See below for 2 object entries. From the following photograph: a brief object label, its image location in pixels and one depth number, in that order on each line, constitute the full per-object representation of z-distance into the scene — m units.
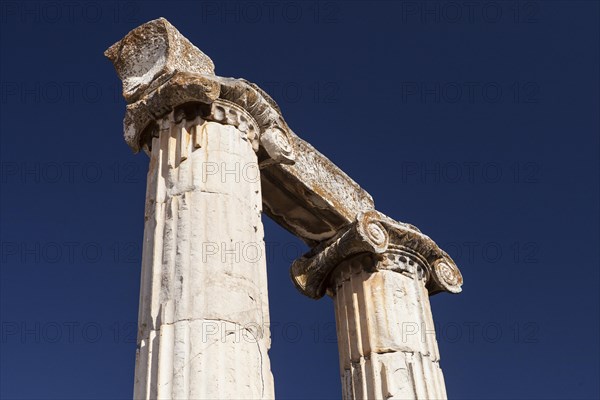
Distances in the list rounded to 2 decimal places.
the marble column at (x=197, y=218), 7.95
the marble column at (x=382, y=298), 12.89
